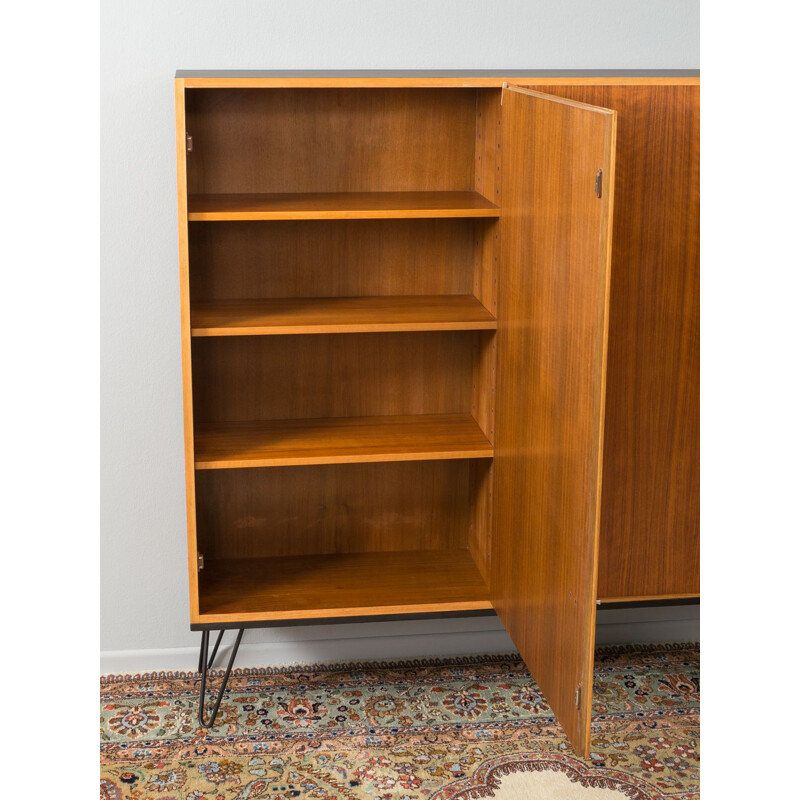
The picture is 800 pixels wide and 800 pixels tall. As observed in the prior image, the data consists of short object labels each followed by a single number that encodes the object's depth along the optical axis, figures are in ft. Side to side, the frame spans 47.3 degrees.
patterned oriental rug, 7.07
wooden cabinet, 6.05
